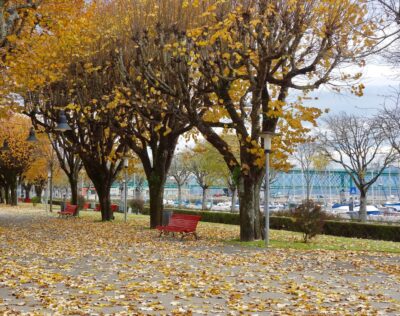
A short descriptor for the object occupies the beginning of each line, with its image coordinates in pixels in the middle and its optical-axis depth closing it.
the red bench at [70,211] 32.97
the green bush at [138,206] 47.75
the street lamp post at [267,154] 15.90
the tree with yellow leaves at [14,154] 46.26
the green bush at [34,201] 57.87
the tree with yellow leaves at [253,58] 15.26
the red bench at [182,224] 17.92
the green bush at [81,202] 48.48
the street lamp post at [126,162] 27.41
